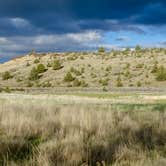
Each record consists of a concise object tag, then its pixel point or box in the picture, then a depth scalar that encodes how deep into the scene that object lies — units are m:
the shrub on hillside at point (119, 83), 69.62
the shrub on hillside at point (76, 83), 72.48
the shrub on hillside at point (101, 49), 110.88
